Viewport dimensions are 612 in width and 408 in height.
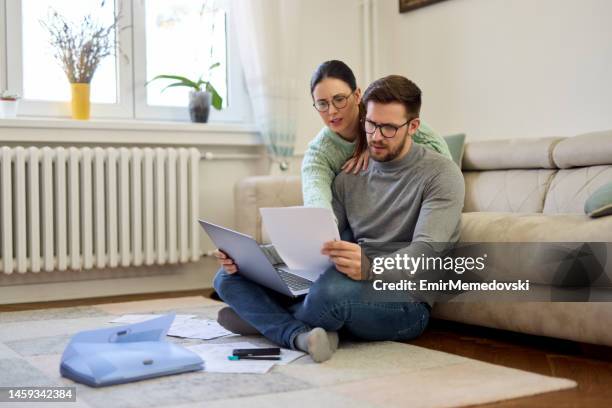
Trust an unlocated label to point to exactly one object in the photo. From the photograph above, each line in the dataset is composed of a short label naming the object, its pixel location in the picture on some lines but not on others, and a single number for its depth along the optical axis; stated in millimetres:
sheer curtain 3754
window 3520
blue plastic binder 1814
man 2037
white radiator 3303
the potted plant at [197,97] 3770
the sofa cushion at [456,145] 3225
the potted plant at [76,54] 3527
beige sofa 2113
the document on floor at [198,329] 2424
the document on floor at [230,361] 1942
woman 2305
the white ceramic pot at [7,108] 3338
